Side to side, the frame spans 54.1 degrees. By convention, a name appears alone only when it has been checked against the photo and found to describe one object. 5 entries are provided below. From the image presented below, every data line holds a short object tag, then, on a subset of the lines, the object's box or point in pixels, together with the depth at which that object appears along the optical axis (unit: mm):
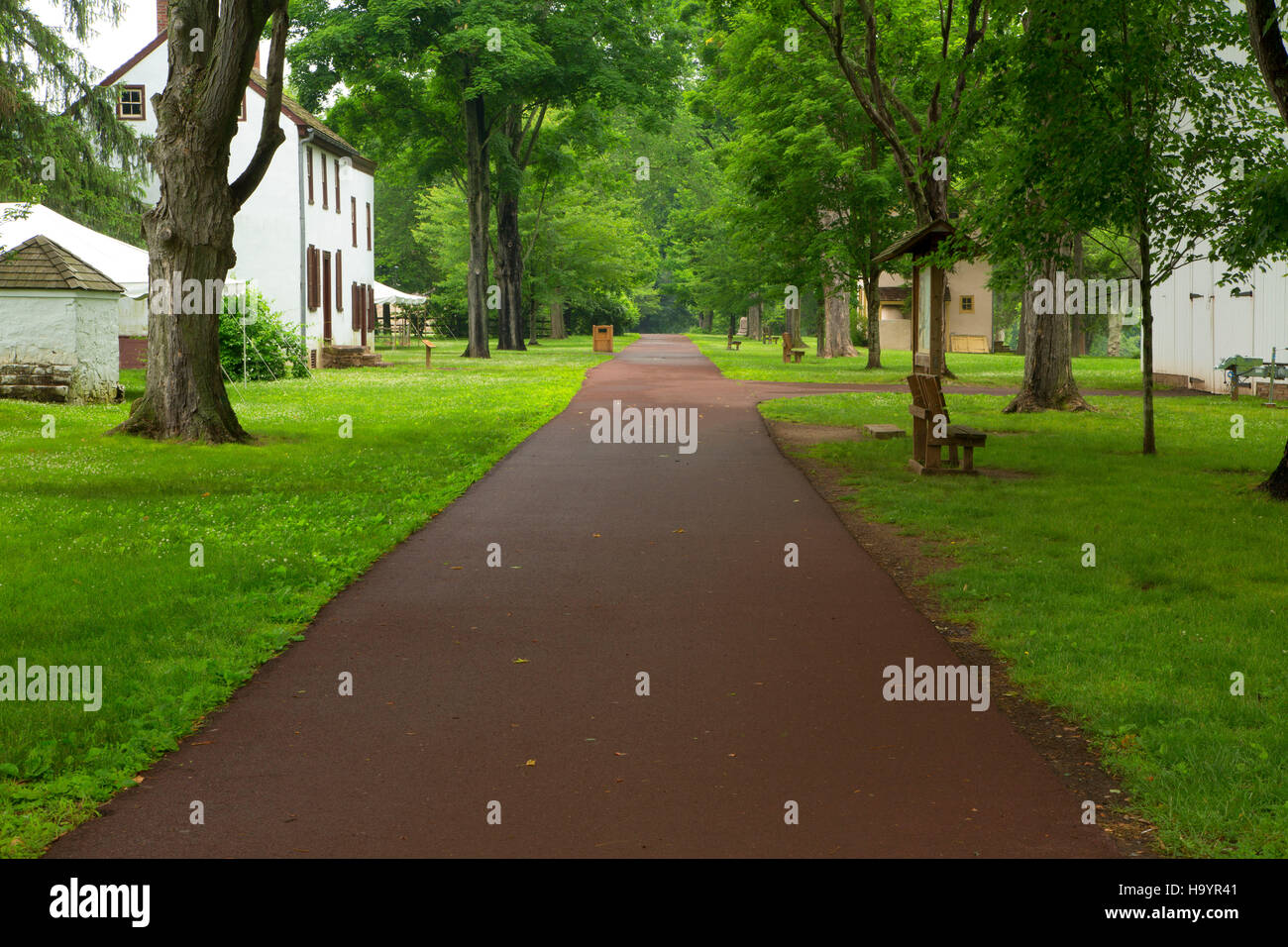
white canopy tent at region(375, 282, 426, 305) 55438
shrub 28094
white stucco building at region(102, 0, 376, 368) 35562
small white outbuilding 21797
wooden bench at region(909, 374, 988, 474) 14039
